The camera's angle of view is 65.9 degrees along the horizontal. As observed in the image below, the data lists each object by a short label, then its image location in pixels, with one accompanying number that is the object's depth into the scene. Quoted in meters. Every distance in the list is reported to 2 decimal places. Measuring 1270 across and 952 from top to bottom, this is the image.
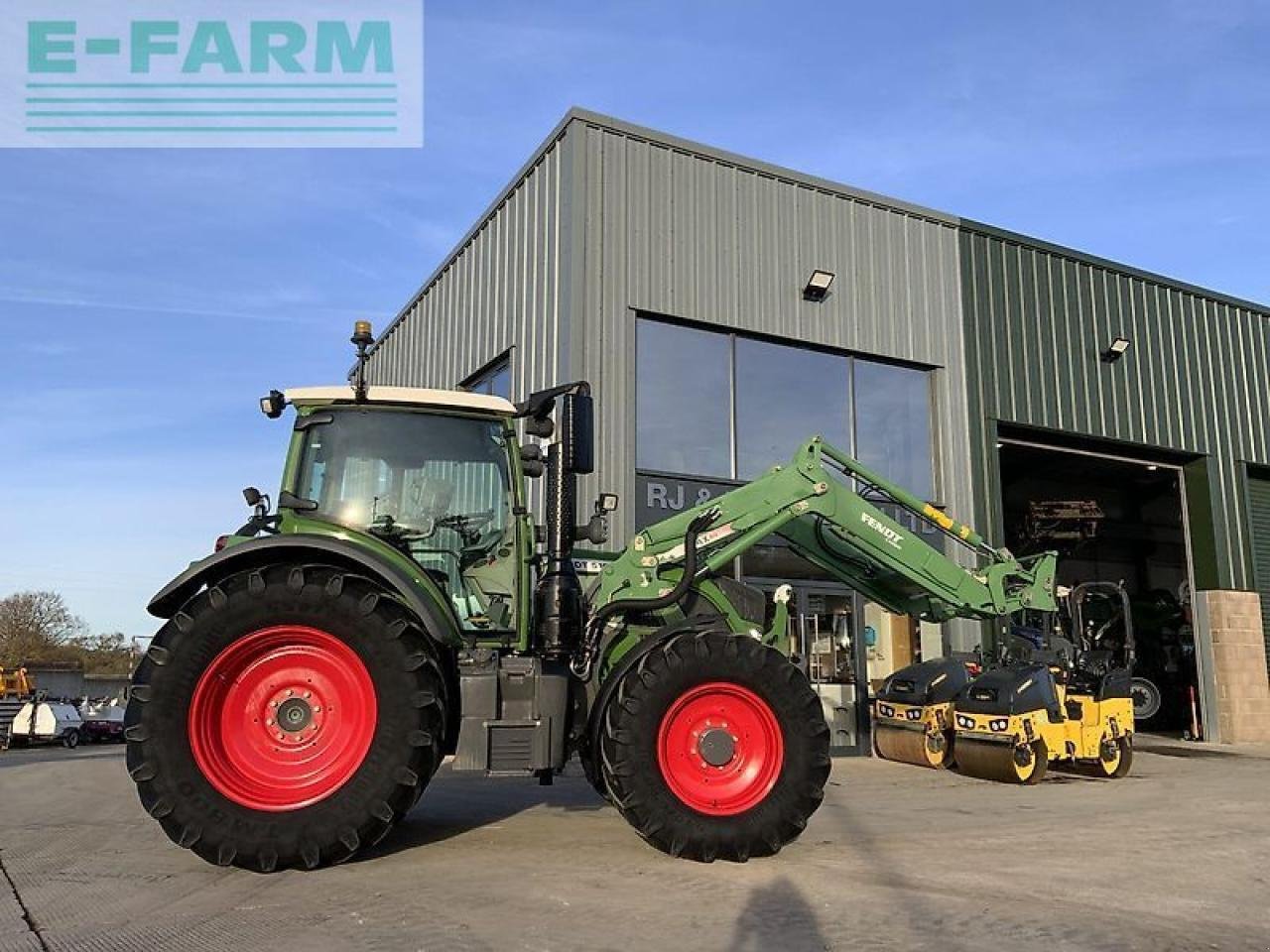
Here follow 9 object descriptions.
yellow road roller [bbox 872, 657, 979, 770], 10.99
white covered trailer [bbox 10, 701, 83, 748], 24.77
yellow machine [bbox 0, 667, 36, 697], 29.27
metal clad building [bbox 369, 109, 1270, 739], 11.94
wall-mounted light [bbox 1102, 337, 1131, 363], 15.88
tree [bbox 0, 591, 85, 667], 57.41
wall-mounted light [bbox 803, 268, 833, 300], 13.26
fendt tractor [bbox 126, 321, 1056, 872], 5.03
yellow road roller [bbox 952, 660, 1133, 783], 10.03
